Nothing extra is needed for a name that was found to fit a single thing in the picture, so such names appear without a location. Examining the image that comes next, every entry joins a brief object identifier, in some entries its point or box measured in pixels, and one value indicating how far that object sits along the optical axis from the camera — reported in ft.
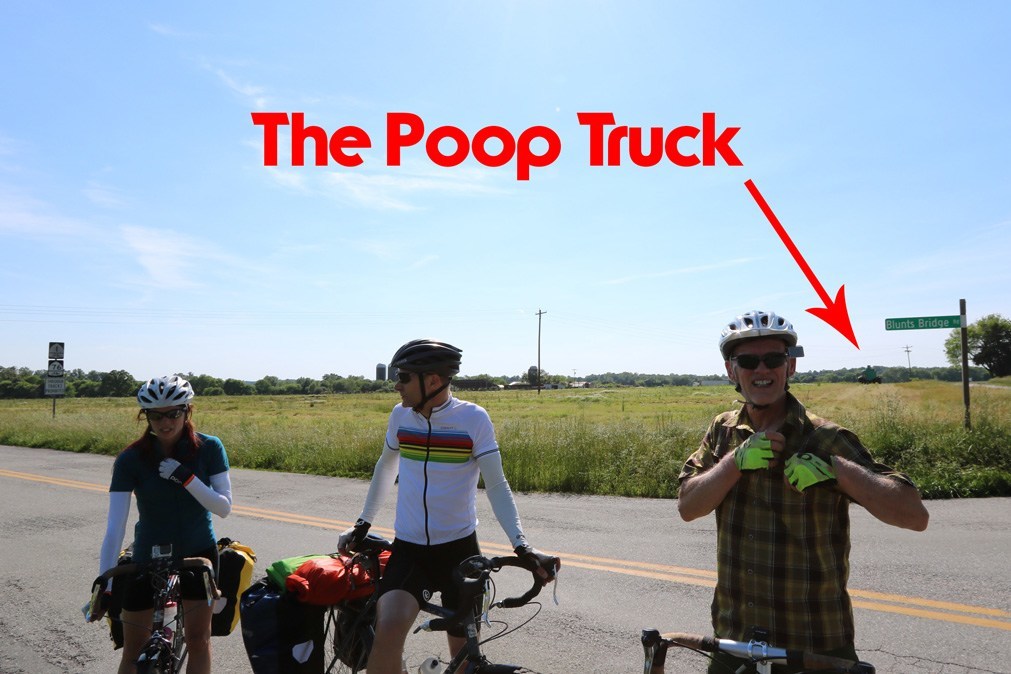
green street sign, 42.06
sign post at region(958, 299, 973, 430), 41.42
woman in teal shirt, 10.85
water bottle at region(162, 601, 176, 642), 10.34
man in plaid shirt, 6.49
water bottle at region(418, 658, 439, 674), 8.80
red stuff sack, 10.19
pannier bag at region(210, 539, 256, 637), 11.59
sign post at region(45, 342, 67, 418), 87.25
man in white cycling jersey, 10.04
